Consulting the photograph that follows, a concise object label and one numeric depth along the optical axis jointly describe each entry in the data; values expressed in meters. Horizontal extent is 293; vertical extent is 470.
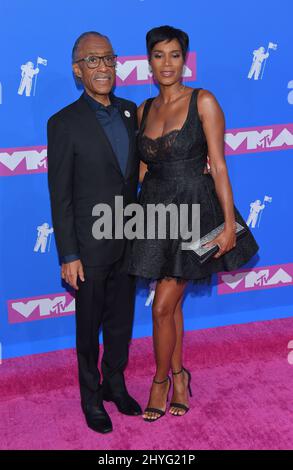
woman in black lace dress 2.65
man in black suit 2.60
